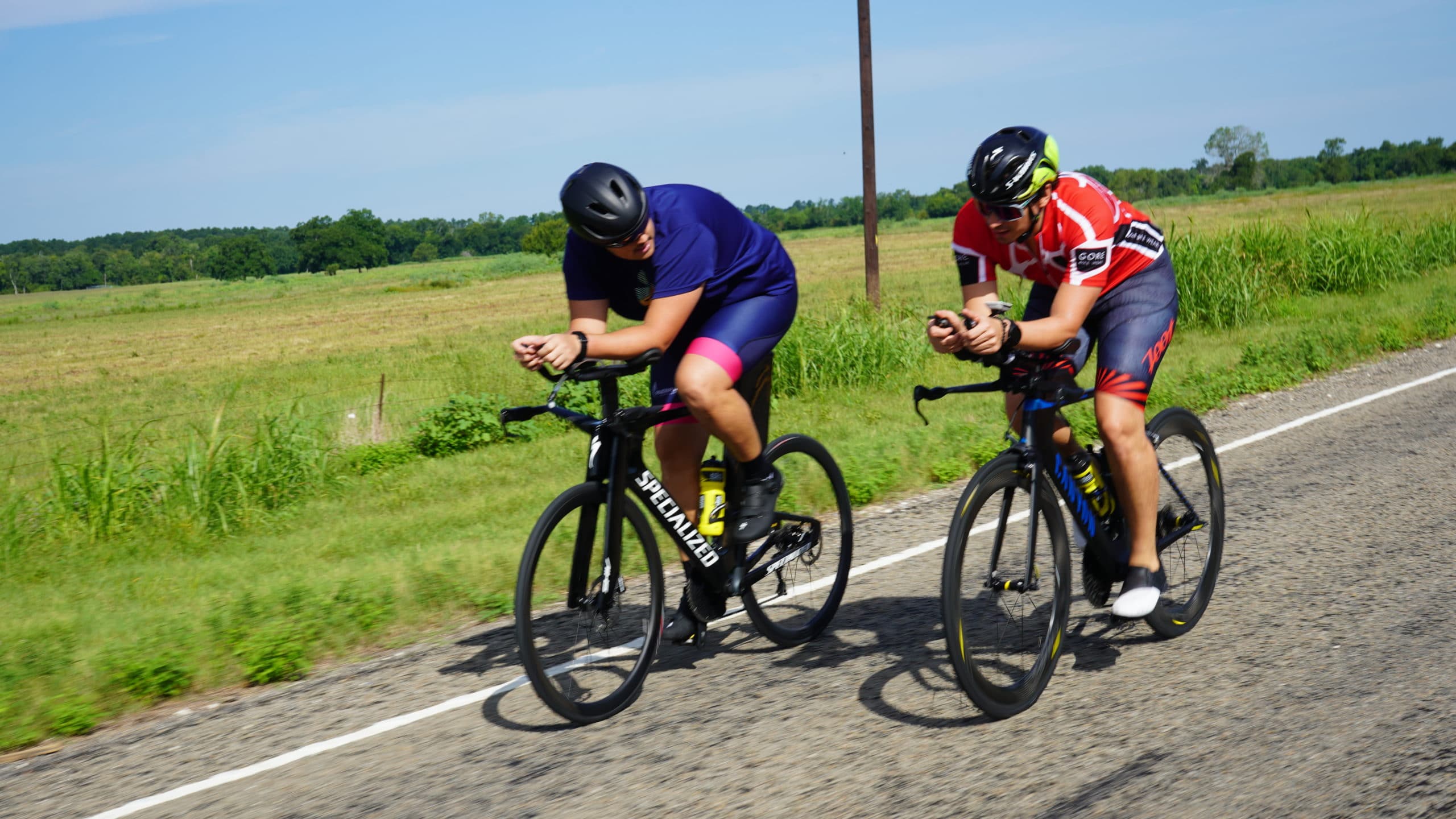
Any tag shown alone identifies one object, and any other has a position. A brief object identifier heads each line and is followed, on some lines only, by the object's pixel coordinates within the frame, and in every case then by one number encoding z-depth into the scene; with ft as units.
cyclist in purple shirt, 12.87
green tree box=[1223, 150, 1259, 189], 473.47
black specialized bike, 12.95
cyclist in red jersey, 12.85
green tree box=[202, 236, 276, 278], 481.46
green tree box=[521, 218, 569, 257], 425.11
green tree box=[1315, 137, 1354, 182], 460.96
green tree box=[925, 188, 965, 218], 480.64
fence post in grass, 42.19
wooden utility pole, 58.54
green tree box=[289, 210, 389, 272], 481.46
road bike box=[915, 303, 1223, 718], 12.07
